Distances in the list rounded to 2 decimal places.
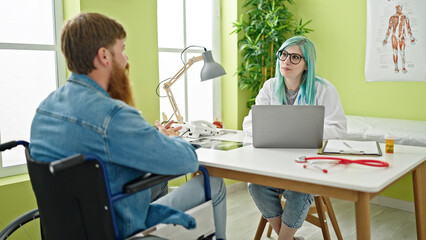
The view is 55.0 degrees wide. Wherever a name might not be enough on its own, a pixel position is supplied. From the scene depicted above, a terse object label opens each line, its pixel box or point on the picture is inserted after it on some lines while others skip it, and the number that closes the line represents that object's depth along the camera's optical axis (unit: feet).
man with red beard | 4.20
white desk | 4.63
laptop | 6.17
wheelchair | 4.00
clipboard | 6.01
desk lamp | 7.90
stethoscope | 5.27
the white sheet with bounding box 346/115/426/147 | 9.77
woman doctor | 7.04
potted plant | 12.50
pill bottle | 6.16
